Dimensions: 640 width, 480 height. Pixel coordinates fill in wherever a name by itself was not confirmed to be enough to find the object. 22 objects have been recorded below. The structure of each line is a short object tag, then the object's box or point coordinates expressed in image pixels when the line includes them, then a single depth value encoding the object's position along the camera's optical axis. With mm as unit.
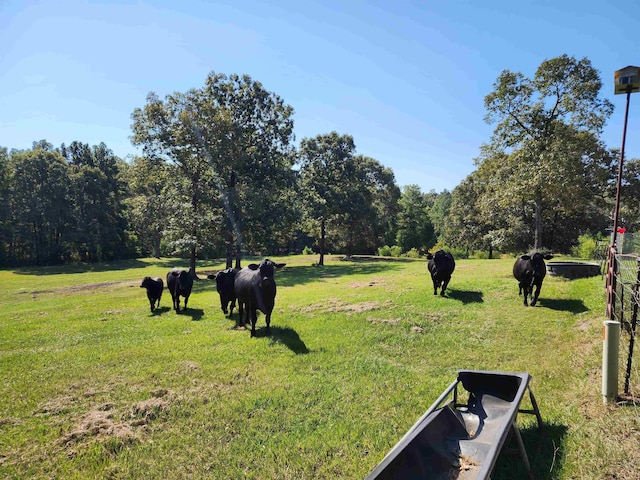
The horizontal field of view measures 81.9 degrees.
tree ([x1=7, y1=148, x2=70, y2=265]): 44156
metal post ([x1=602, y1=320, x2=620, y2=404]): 4887
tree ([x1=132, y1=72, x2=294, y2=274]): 28219
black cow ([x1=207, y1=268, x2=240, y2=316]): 13809
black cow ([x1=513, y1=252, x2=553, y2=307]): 11977
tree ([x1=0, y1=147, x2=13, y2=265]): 42875
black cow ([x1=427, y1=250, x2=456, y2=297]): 14352
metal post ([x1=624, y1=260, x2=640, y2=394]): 4966
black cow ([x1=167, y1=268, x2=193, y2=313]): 15125
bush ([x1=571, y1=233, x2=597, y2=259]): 30969
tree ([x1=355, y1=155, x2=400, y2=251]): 49500
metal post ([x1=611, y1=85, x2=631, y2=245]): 7091
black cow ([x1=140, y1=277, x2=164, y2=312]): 15570
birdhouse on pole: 6895
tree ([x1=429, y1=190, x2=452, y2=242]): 65175
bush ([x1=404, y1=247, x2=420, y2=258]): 48469
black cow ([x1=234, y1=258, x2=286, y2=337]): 10516
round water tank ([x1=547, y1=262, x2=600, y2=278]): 15327
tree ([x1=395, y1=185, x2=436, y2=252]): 57156
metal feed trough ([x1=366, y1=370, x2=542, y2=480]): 3656
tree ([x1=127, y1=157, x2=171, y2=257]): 29781
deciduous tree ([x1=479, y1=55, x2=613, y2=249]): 17125
